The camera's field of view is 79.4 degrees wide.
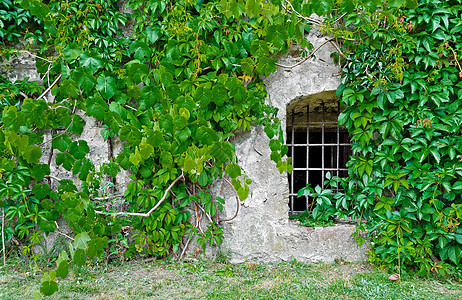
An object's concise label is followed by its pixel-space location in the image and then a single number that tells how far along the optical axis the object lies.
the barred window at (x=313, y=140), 3.04
